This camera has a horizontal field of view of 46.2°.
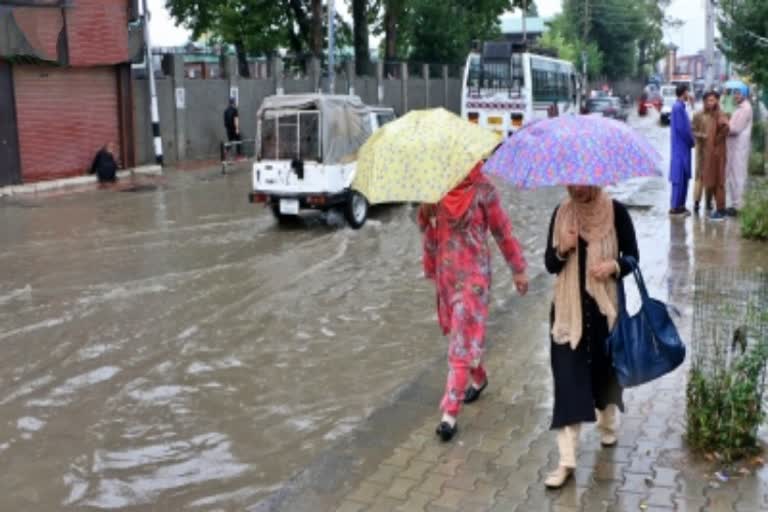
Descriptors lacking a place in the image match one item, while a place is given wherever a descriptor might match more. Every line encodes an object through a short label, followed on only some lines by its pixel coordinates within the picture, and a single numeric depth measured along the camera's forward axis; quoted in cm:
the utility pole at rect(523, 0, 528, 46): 4974
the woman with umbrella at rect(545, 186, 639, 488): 436
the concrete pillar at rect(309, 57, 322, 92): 3297
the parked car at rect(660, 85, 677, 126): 4877
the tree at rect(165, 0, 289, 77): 3412
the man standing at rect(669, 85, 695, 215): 1252
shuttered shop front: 2003
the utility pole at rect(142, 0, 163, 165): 2344
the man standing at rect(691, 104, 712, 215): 1282
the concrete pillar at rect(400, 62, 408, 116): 4144
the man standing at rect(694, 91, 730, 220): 1261
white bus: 2959
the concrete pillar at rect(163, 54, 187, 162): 2562
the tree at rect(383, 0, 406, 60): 3909
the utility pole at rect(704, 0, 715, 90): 2250
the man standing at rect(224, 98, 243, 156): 2608
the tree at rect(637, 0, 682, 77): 9319
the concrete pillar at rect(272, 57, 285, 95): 3083
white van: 1343
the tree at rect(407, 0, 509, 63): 4566
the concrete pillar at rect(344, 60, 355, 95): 3578
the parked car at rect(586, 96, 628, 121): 4741
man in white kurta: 1255
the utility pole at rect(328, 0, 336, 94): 2952
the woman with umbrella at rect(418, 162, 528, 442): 507
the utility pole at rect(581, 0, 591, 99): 6798
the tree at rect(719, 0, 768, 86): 1700
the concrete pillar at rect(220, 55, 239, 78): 2825
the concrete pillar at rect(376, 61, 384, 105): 3903
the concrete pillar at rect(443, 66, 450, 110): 4634
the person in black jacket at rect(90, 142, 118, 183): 2098
